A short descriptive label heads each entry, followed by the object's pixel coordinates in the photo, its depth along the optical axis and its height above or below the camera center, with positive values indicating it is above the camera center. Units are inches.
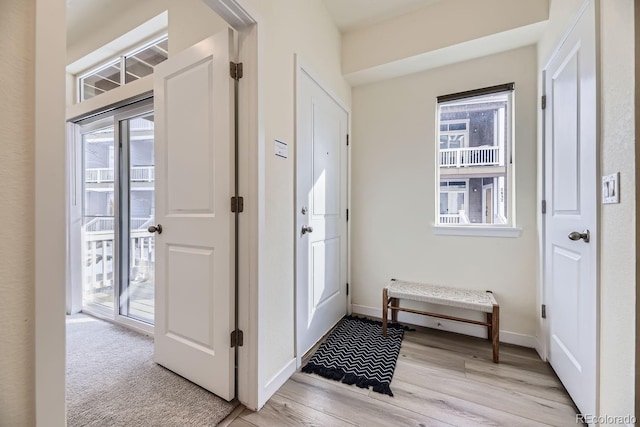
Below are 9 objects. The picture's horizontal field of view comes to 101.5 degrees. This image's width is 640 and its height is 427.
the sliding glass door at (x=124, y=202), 91.0 +3.7
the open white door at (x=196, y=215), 56.9 -0.5
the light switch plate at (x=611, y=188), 42.1 +4.2
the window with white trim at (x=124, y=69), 87.4 +52.0
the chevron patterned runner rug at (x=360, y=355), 66.1 -41.3
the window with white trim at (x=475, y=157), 87.4 +19.7
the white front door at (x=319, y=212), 73.4 +0.3
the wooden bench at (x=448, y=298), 73.2 -26.4
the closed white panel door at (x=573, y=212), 49.6 +0.3
